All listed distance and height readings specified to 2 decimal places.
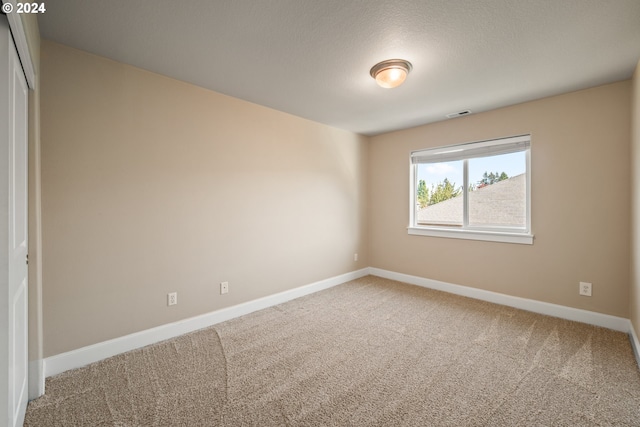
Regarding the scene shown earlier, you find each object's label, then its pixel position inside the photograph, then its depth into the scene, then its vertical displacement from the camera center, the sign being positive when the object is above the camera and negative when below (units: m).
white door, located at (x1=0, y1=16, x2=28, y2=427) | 1.19 -0.08
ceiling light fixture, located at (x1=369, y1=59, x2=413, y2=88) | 2.28 +1.15
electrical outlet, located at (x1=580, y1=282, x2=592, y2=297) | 2.87 -0.82
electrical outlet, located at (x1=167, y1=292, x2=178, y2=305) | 2.61 -0.78
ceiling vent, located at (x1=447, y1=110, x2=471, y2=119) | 3.53 +1.22
